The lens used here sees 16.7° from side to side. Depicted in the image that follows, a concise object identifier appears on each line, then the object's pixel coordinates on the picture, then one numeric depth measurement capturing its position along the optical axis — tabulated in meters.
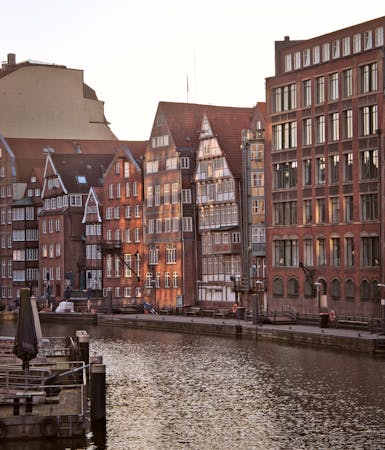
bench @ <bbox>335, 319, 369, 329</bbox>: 94.50
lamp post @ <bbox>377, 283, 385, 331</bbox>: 86.92
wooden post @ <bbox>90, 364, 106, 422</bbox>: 51.59
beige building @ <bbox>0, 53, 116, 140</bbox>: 164.88
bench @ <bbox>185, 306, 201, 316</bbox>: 123.12
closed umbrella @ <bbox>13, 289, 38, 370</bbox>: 52.19
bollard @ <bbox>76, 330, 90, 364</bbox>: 71.73
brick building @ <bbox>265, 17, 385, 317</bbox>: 104.50
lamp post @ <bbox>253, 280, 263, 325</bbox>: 102.12
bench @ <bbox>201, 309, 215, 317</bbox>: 120.84
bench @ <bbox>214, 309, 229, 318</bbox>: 117.62
